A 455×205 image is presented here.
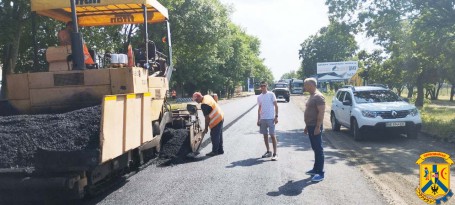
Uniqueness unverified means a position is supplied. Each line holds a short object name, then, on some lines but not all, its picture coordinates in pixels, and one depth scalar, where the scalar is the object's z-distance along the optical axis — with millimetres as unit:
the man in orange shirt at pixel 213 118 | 9109
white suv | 11055
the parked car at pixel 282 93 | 39688
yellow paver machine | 4762
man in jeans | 6754
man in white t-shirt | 8766
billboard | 47812
